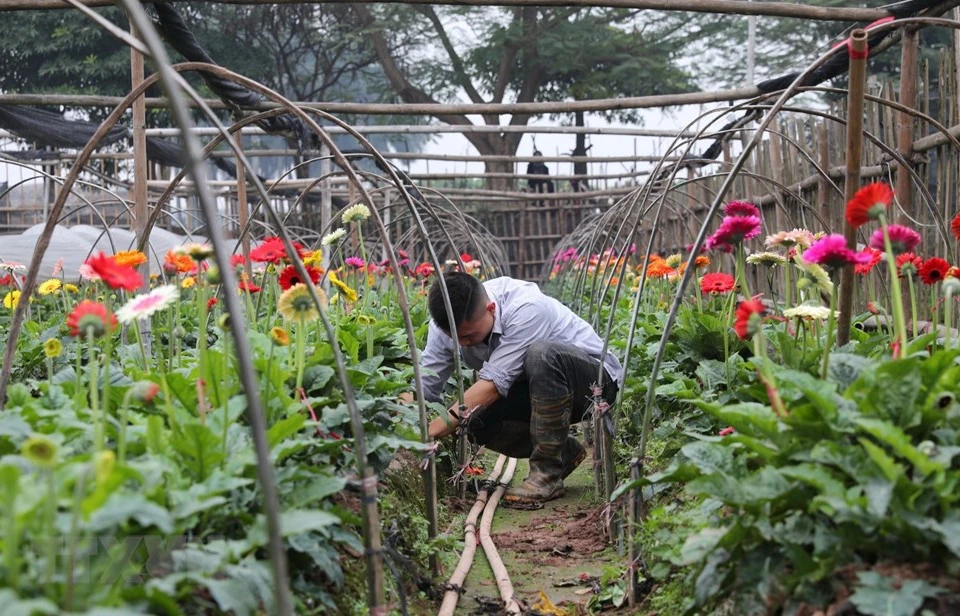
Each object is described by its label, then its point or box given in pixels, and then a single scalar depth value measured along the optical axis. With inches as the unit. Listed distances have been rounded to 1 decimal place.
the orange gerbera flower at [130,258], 105.0
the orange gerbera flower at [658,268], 199.3
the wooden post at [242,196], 216.2
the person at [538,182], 671.8
